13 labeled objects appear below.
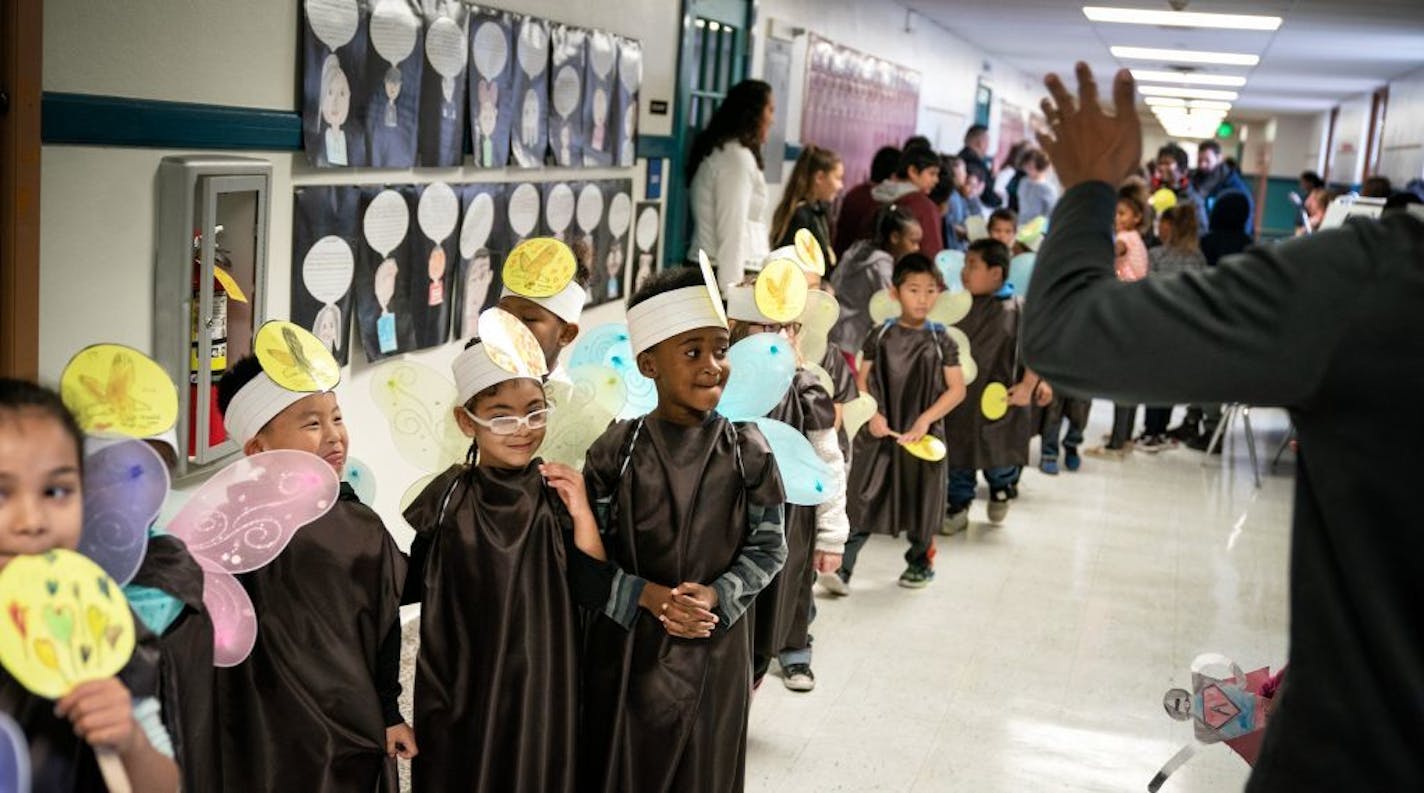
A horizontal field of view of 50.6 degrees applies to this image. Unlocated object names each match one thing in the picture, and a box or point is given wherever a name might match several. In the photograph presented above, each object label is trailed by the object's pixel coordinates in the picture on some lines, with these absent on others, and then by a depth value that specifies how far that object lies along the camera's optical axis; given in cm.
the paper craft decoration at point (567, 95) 535
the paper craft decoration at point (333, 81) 368
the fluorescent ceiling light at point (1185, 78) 1575
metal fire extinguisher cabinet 318
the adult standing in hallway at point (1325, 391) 125
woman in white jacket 672
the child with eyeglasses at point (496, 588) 248
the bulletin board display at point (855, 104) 954
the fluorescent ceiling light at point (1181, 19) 983
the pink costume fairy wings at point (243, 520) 202
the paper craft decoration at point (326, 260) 376
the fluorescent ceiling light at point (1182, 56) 1306
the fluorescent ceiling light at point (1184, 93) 1811
